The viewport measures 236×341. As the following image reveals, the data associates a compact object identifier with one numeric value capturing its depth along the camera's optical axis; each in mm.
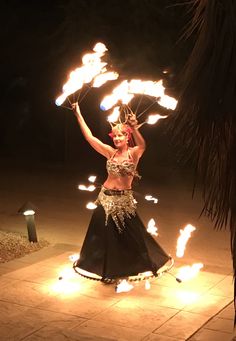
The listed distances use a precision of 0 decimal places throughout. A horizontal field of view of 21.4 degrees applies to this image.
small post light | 8633
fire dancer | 6598
